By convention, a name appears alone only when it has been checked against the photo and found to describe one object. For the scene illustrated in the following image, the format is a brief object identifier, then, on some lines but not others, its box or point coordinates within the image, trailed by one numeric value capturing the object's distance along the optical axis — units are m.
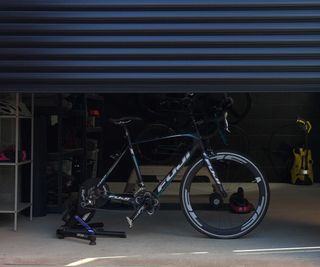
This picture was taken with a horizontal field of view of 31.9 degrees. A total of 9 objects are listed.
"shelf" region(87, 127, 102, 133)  8.02
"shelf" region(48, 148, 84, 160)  6.56
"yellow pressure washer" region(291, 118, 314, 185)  9.32
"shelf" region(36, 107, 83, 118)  6.30
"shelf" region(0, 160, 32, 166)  5.74
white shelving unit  5.95
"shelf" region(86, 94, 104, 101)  7.86
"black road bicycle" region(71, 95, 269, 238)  5.49
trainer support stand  5.44
